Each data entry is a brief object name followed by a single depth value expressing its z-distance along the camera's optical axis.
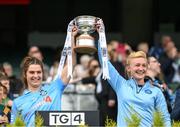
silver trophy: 7.65
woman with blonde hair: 7.85
